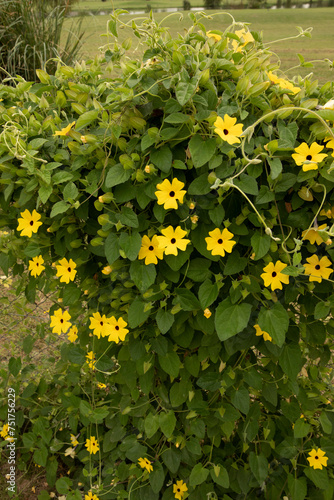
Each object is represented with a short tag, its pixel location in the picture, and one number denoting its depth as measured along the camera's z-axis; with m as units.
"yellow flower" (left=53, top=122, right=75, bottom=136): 1.06
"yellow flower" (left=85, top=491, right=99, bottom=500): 1.46
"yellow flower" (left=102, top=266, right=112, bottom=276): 1.09
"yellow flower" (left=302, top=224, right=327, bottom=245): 1.02
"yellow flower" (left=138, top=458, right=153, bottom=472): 1.37
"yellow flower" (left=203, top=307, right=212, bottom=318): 1.05
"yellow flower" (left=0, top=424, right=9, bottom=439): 1.69
